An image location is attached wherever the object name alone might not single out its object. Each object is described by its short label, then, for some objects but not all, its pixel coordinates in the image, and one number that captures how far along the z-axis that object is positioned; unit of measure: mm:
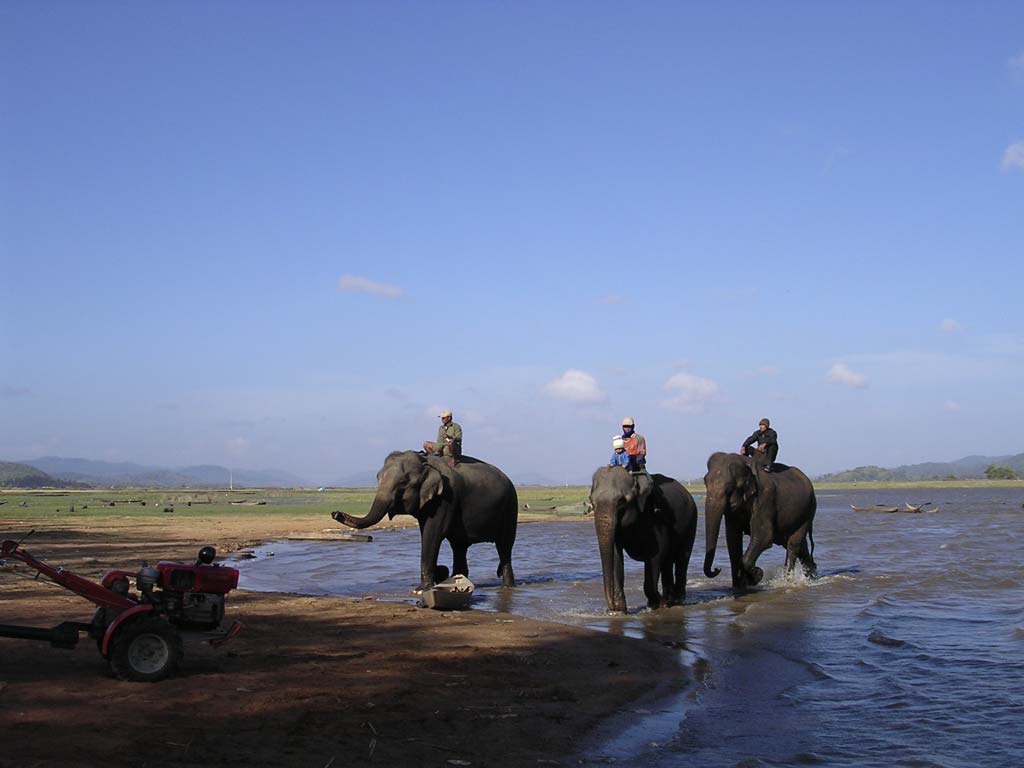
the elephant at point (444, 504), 18703
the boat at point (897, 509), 54791
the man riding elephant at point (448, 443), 20141
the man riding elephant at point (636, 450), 16547
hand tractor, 9227
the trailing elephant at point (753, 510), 19766
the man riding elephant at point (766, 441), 22270
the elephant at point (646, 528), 16219
